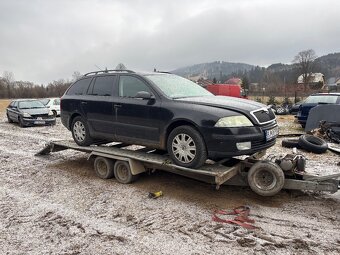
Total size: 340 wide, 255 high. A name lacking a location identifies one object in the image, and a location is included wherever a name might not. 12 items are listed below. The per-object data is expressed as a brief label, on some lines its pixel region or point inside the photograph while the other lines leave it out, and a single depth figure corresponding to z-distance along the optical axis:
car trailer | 4.71
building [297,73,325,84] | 50.69
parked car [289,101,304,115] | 19.59
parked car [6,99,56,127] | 15.50
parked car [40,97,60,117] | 19.94
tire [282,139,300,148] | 8.78
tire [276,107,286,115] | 21.30
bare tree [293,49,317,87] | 51.69
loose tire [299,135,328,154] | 7.82
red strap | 4.22
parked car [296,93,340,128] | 12.92
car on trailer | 4.80
